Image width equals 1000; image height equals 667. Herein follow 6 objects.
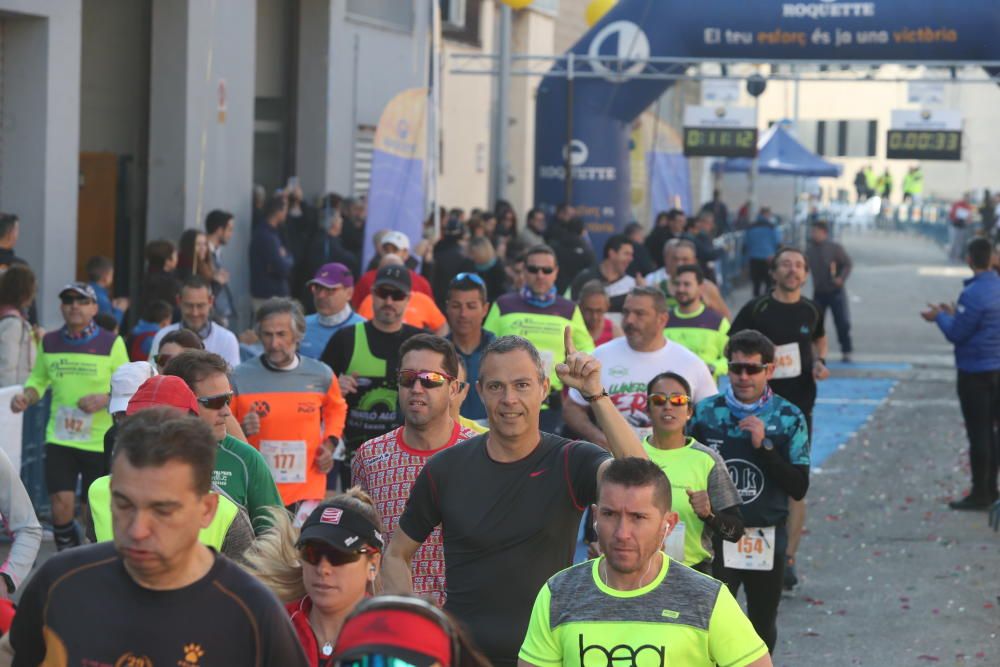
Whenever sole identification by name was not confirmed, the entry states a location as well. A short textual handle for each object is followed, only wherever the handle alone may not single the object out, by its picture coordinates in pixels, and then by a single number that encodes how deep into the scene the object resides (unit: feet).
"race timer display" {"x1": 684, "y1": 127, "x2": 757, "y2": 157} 96.43
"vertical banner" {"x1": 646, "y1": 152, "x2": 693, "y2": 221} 96.43
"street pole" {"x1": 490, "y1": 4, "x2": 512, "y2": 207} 77.25
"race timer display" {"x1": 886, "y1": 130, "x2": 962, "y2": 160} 101.04
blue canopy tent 136.15
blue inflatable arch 74.64
